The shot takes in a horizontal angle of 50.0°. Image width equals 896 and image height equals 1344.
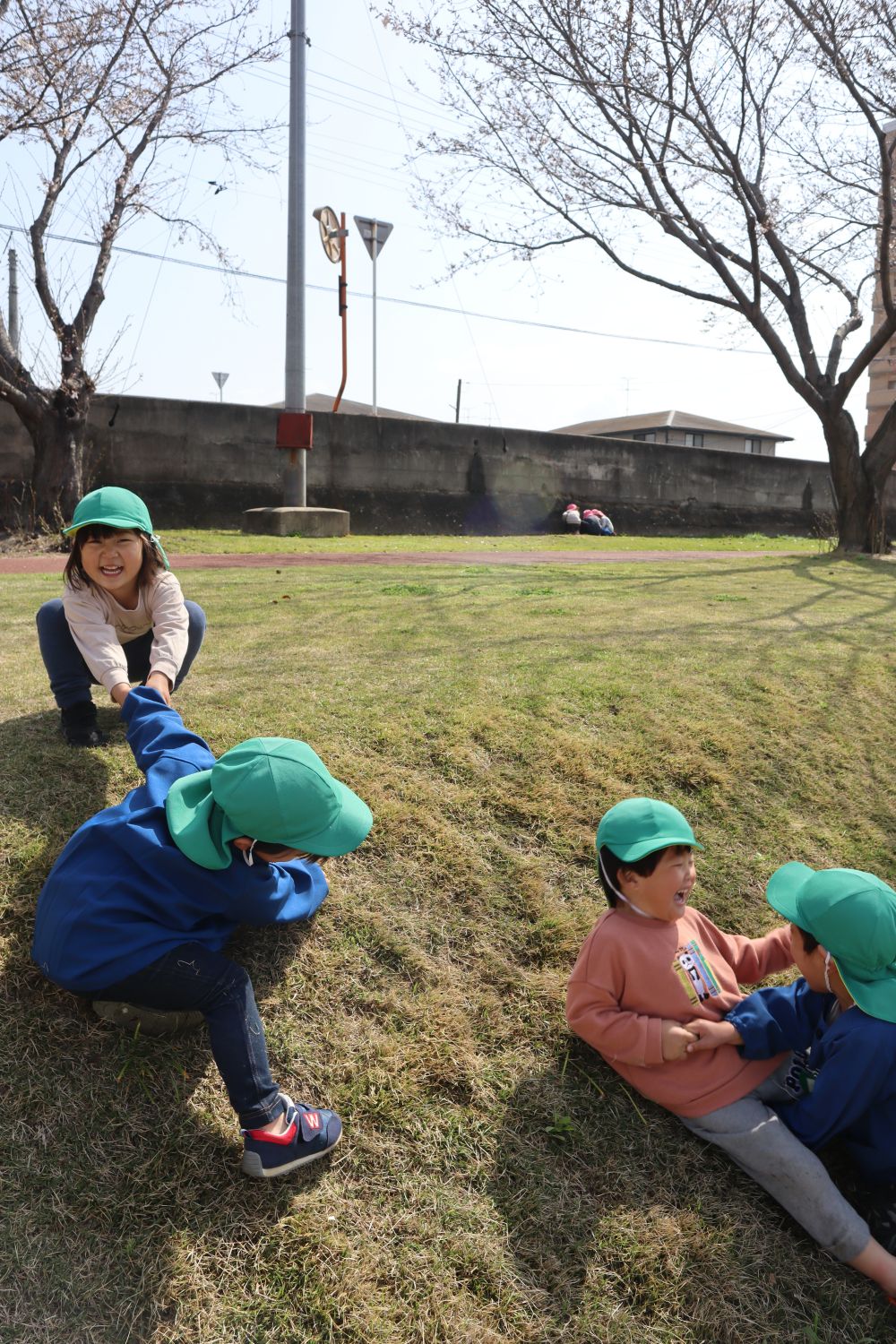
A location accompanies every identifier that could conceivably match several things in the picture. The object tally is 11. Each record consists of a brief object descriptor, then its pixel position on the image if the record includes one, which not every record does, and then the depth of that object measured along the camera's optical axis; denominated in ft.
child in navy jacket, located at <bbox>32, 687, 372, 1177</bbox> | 6.91
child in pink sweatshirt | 7.78
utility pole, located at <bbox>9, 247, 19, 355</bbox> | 83.25
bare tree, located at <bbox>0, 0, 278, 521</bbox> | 34.32
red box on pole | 41.47
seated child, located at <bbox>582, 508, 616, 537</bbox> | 52.01
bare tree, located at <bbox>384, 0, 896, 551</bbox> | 34.37
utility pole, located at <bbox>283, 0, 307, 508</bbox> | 41.06
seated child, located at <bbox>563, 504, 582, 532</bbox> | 51.34
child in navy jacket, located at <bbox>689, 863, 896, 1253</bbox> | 7.38
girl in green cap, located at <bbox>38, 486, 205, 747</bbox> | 10.43
